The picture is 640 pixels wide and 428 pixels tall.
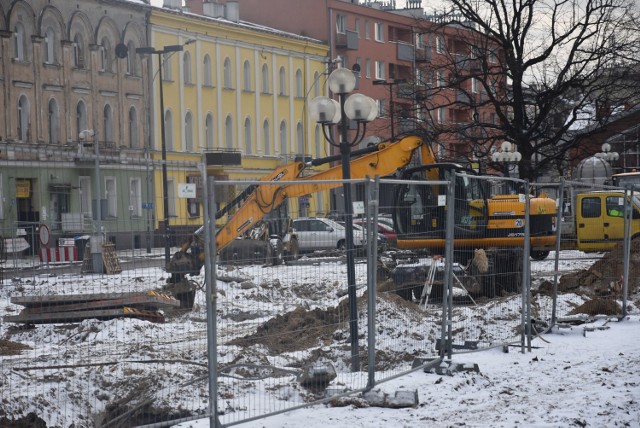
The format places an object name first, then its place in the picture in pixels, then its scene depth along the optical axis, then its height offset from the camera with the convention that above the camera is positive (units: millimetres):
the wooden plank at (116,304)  12746 -1092
